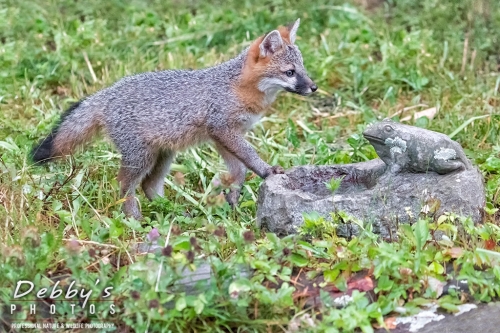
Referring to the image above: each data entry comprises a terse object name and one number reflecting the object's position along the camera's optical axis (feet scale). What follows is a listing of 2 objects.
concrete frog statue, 36.19
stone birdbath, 35.78
